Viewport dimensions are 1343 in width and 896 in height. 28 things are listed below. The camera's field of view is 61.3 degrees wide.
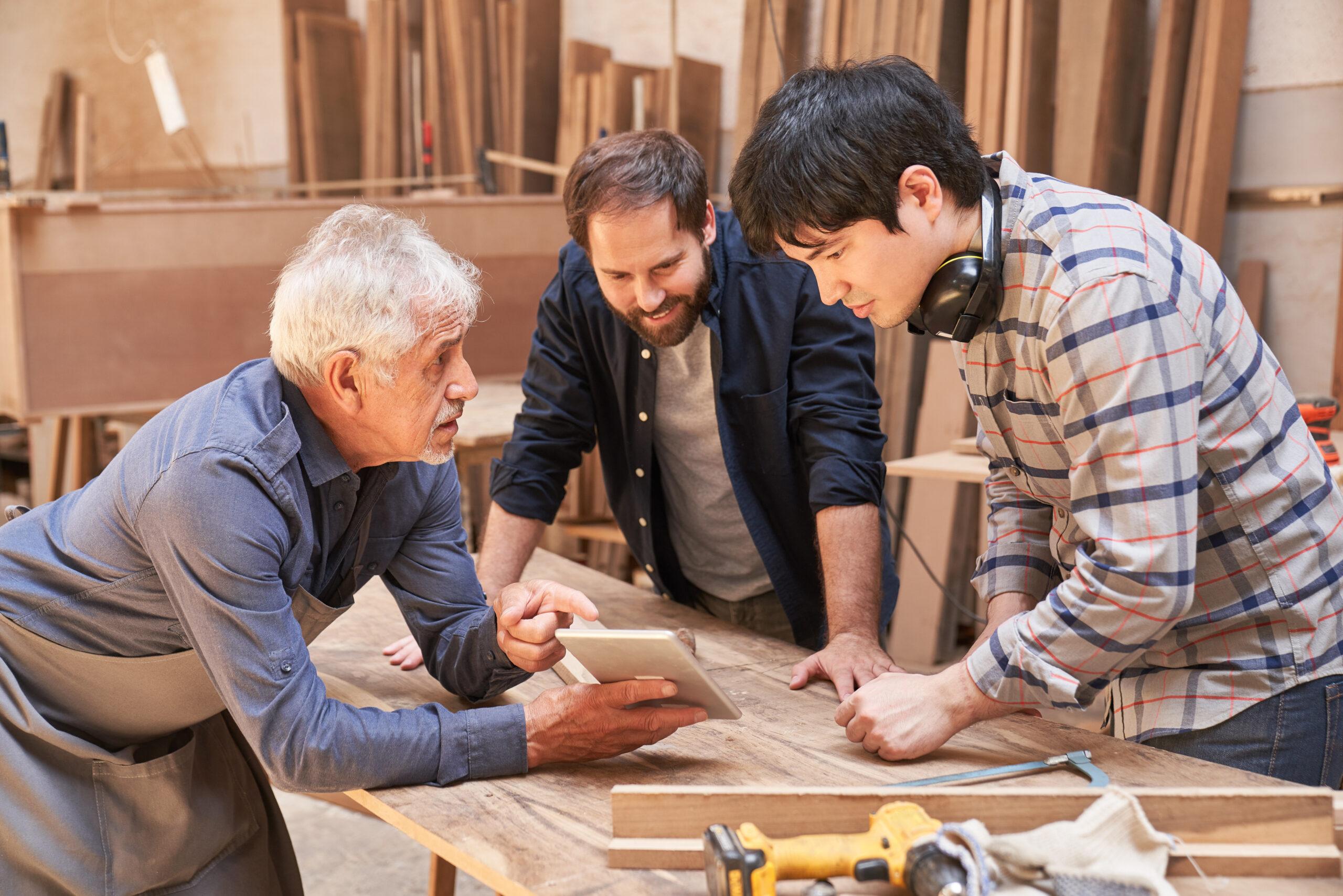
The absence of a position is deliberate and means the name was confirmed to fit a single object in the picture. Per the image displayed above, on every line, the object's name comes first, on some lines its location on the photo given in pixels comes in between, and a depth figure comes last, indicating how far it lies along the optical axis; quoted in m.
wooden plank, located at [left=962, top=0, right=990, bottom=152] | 3.89
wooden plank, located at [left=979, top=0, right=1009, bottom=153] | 3.83
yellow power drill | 1.15
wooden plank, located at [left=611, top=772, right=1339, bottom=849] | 1.28
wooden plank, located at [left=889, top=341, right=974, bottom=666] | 4.09
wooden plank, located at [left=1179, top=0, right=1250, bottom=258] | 3.41
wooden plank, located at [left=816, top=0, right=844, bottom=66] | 4.30
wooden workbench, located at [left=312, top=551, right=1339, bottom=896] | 1.32
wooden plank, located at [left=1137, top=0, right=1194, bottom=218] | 3.50
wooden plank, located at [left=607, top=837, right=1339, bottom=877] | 1.24
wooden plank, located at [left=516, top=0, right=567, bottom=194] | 5.60
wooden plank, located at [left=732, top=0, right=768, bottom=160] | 4.59
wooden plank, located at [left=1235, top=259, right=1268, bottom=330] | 3.55
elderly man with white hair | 1.51
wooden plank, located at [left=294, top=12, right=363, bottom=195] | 6.52
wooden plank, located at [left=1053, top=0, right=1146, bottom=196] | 3.58
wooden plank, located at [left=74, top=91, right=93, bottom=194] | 6.94
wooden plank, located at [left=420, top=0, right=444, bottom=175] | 5.87
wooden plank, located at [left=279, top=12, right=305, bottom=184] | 6.56
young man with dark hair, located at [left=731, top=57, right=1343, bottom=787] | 1.35
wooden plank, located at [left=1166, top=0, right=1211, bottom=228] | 3.47
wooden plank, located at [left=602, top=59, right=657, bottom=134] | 5.13
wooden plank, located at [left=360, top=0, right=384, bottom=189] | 6.15
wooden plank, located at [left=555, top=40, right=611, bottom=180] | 5.30
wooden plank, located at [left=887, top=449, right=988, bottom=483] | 3.17
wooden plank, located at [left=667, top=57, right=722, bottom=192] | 4.82
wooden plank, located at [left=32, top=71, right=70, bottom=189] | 8.14
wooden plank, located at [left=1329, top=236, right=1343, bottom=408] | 3.35
